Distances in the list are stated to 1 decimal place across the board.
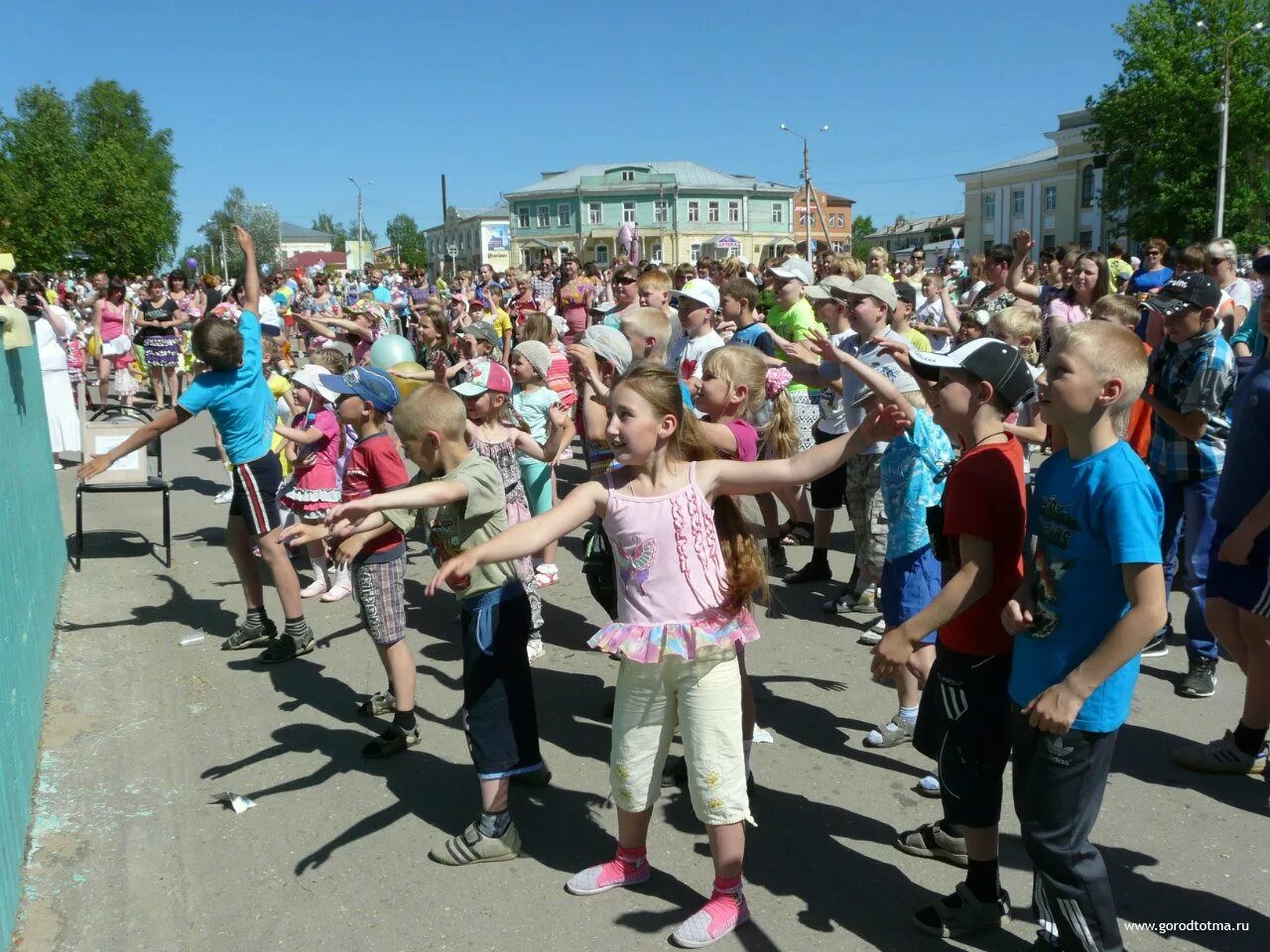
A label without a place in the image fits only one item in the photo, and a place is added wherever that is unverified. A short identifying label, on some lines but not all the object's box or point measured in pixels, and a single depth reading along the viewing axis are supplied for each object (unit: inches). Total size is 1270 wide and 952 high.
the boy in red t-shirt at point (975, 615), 109.6
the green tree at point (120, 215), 1728.6
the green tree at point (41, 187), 1369.3
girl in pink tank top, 116.6
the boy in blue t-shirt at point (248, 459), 225.3
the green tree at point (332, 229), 5760.8
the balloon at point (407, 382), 246.8
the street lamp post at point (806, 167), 1719.7
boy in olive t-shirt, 139.3
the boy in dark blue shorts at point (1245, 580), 149.7
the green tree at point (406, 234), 5255.9
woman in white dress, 389.7
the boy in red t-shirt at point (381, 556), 175.8
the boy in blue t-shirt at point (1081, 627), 96.2
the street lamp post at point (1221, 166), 1317.7
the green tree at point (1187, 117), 1905.8
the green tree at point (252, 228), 3309.5
